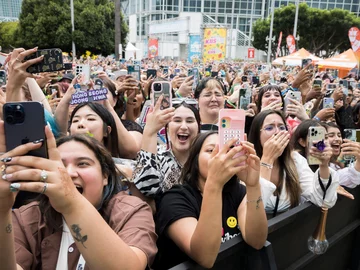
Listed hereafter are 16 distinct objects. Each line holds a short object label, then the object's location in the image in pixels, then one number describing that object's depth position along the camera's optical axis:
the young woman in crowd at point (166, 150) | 2.22
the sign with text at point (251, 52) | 24.09
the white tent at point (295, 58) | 18.48
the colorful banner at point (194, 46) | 28.89
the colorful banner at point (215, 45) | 24.07
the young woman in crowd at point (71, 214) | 1.10
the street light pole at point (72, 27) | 27.25
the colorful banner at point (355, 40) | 15.01
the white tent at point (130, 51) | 26.73
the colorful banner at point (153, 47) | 29.69
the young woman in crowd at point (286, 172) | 2.20
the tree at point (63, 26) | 29.47
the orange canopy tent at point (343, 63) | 15.61
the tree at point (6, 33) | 38.16
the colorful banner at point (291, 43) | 23.05
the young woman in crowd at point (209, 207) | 1.59
